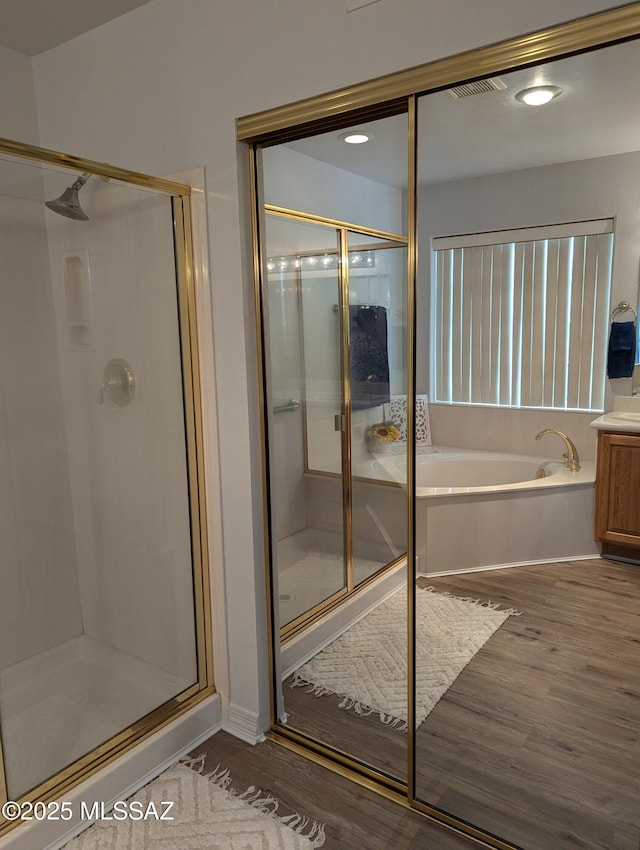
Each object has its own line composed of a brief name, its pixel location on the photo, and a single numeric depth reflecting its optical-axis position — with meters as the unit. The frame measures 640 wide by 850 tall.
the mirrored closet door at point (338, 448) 2.14
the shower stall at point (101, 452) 2.12
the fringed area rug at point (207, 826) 1.82
